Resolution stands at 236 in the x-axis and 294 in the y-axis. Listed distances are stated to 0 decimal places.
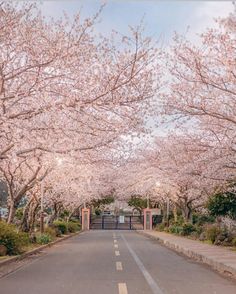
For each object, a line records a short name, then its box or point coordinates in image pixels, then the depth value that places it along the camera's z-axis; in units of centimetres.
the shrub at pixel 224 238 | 2682
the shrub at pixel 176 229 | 4197
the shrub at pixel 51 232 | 3453
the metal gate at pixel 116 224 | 7481
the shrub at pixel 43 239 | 2816
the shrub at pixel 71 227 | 5028
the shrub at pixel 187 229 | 3984
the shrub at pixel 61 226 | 4293
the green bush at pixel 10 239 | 1938
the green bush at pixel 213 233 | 2820
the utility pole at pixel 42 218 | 2910
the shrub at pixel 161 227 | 5641
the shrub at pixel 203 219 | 4322
